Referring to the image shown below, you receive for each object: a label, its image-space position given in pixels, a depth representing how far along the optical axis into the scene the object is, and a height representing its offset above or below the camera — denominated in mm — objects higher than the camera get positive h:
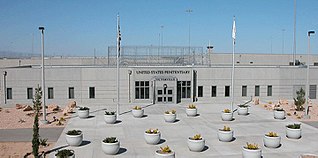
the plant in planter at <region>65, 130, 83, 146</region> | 18984 -3811
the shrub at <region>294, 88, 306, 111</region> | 33250 -2869
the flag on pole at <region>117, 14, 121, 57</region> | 28533 +3171
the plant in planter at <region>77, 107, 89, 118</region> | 28500 -3496
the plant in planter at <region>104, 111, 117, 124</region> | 26125 -3615
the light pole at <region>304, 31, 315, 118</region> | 29391 -3337
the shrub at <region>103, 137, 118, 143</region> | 17764 -3680
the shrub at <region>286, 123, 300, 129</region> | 21812 -3539
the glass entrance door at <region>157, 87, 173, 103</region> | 38219 -2540
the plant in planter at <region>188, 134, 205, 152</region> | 18172 -3950
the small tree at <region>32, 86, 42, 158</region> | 15977 -3381
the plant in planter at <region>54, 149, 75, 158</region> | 14477 -3647
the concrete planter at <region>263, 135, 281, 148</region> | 19125 -4014
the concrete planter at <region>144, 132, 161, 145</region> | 19703 -3928
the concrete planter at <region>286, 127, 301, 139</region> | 21564 -3937
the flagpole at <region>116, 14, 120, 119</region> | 28628 +2946
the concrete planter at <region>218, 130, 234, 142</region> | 20391 -3903
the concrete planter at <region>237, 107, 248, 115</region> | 30703 -3487
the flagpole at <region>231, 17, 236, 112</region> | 29980 +3724
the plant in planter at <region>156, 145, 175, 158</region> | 15344 -3828
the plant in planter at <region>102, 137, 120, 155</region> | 17453 -3961
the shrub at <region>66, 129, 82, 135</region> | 19345 -3568
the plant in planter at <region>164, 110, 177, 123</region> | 27016 -3623
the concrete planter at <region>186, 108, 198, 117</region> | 29662 -3517
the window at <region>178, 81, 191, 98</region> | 38906 -1738
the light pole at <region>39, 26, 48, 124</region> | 25528 -890
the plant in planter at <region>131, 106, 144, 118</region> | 29016 -3459
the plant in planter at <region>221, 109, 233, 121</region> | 27822 -3558
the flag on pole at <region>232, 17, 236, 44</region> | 29975 +3773
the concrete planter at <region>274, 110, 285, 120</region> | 28766 -3643
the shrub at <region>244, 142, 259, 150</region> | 16594 -3750
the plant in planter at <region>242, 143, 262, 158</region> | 16344 -3954
